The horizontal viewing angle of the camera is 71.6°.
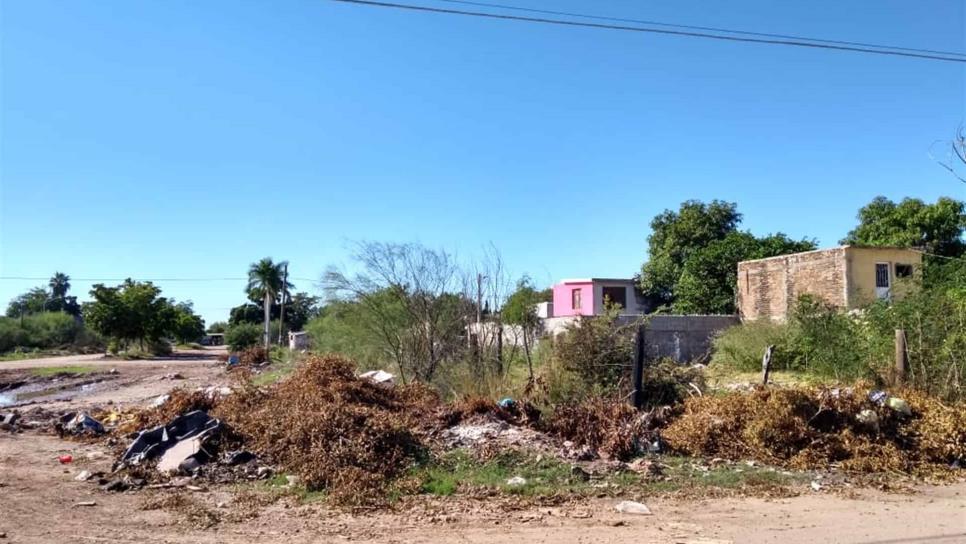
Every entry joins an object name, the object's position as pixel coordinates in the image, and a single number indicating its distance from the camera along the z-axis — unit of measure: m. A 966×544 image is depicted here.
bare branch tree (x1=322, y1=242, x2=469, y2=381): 15.36
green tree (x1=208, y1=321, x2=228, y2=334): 116.09
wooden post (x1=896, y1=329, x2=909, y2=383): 11.07
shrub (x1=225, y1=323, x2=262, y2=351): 55.59
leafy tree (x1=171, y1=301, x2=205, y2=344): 57.40
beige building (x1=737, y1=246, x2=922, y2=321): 26.20
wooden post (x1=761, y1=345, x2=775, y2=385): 12.88
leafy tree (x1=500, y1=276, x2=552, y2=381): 14.19
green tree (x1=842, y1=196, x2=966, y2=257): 34.16
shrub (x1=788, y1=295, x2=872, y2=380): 12.79
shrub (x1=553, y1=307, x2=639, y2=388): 11.54
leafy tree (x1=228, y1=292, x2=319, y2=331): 79.75
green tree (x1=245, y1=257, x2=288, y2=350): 64.69
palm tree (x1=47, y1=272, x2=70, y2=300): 100.81
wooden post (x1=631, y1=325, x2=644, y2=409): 10.27
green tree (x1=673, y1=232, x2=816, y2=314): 34.03
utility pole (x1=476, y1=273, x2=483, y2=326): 15.03
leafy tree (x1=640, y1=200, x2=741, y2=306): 39.41
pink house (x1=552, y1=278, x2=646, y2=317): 40.99
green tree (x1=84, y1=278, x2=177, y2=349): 47.06
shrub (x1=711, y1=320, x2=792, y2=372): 19.64
